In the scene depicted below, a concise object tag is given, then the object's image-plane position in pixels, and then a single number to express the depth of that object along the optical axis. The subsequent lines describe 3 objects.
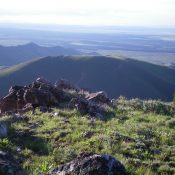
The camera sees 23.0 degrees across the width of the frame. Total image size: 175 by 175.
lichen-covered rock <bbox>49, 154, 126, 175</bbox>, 10.27
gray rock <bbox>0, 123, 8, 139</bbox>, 15.90
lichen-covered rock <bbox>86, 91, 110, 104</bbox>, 25.56
